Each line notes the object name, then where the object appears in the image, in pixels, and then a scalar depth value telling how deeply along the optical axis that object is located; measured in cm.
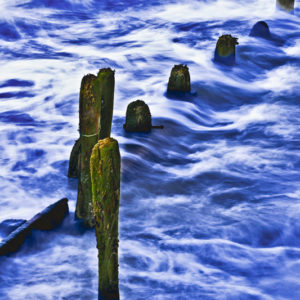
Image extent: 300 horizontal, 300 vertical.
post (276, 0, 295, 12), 1867
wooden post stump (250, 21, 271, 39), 1577
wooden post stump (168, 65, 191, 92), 1077
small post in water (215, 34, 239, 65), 1306
